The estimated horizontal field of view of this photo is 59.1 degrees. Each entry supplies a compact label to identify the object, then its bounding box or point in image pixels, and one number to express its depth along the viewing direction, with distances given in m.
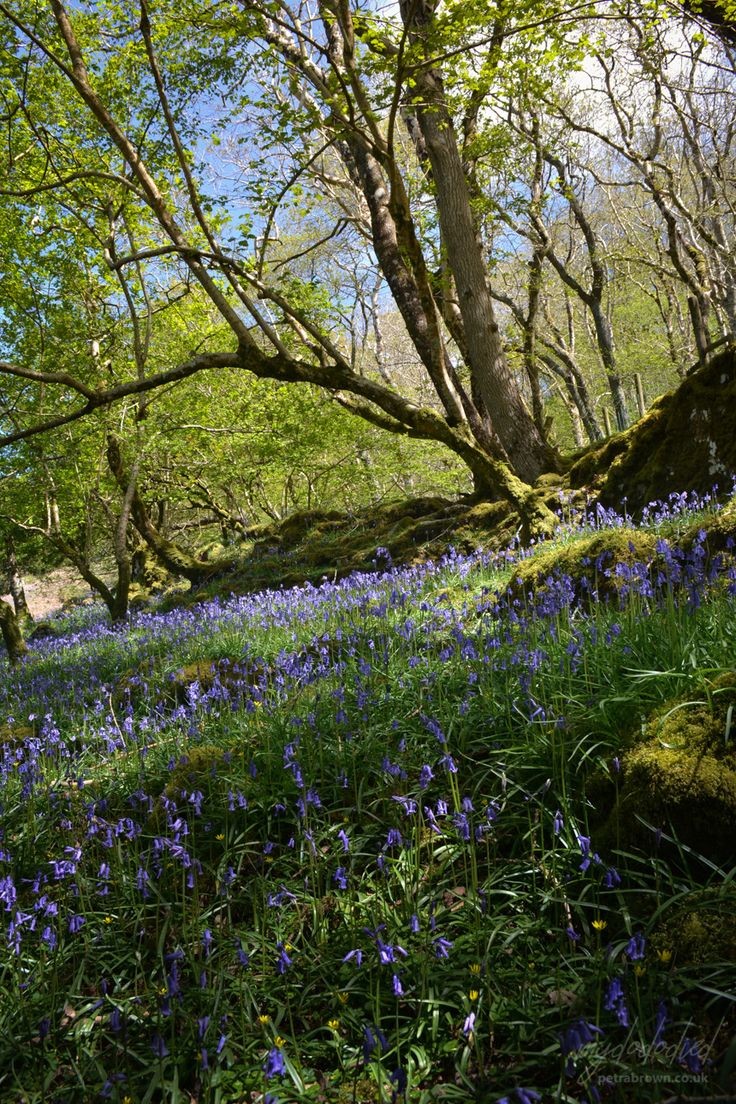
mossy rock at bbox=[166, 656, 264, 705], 5.50
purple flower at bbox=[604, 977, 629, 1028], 1.54
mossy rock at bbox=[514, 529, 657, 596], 4.85
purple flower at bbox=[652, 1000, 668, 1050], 1.47
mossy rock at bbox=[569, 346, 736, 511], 6.80
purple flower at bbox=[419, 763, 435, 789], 2.48
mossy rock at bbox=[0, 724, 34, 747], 5.40
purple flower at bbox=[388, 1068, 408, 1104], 1.43
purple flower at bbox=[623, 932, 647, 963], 1.66
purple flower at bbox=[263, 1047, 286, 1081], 1.49
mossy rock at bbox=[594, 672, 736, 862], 2.18
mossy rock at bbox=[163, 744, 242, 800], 3.47
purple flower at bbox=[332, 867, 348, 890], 2.32
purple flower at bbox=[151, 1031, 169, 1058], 1.72
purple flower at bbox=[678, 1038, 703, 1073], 1.41
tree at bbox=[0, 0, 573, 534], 8.41
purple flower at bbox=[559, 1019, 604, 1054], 1.34
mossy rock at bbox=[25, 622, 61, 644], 16.42
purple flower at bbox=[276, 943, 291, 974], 1.98
